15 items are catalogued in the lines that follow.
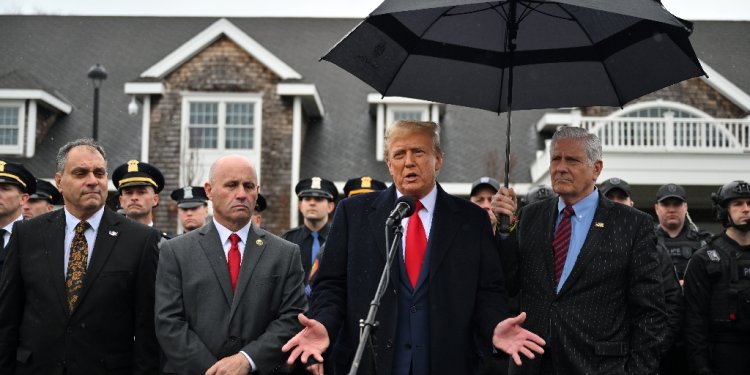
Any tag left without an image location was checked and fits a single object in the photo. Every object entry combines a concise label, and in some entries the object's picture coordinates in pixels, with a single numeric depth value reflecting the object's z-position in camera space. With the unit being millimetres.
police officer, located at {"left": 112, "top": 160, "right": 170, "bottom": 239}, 7246
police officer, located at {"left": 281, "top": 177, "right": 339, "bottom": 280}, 8625
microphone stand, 3186
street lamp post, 15203
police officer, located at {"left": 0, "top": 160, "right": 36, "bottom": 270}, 6352
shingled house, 18422
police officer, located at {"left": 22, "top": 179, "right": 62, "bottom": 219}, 8836
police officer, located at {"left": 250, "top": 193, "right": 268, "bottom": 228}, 8472
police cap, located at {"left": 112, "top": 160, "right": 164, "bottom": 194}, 7270
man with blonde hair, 3951
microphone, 3510
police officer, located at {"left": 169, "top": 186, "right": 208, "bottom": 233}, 8359
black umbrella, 4695
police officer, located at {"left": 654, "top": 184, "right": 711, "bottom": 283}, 8219
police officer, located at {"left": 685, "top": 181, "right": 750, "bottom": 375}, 6391
